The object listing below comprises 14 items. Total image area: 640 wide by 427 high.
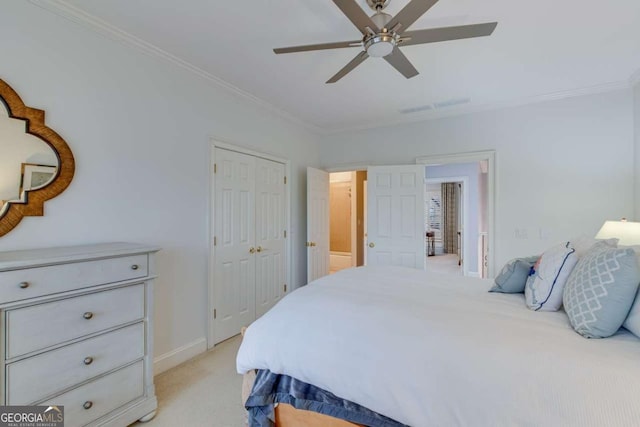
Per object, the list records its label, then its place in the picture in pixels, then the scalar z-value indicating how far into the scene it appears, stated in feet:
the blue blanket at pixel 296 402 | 4.16
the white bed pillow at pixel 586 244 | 5.02
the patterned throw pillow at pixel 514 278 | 5.95
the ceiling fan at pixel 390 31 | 4.55
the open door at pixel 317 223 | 13.38
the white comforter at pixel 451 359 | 3.15
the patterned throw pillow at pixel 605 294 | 3.80
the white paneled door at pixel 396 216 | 12.51
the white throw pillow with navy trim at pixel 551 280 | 4.85
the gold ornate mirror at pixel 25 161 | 5.25
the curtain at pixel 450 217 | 30.37
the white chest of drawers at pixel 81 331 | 4.24
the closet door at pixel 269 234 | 11.28
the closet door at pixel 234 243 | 9.55
